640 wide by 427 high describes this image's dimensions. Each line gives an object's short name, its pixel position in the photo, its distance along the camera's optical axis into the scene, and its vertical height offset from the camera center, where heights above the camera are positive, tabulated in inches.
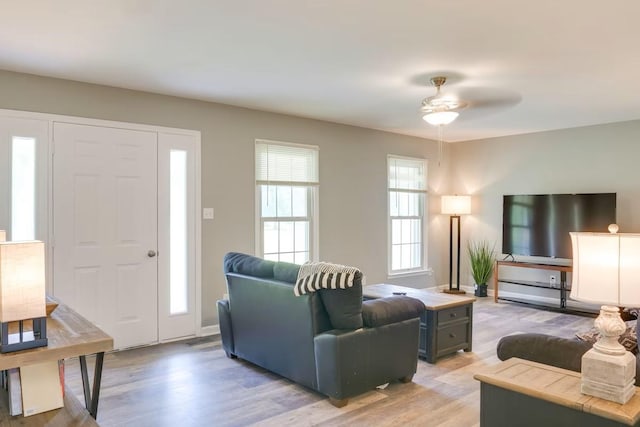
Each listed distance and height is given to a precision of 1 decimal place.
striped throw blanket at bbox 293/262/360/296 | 113.4 -16.0
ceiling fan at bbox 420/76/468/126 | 161.8 +38.5
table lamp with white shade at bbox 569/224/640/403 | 65.0 -11.7
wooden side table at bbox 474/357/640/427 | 66.9 -28.3
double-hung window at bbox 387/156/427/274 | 261.3 -0.8
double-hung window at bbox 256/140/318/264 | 204.7 +5.4
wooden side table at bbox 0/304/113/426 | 57.8 -17.8
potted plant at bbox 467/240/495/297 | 268.4 -31.4
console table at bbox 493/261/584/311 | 230.8 -37.5
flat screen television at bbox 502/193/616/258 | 221.1 -3.7
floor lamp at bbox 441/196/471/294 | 274.5 +1.4
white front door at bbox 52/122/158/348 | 154.2 -4.8
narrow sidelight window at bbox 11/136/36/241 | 145.2 +8.1
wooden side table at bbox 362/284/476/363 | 150.0 -37.0
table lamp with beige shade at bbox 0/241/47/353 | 58.1 -10.0
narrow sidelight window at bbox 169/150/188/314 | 178.2 -7.1
